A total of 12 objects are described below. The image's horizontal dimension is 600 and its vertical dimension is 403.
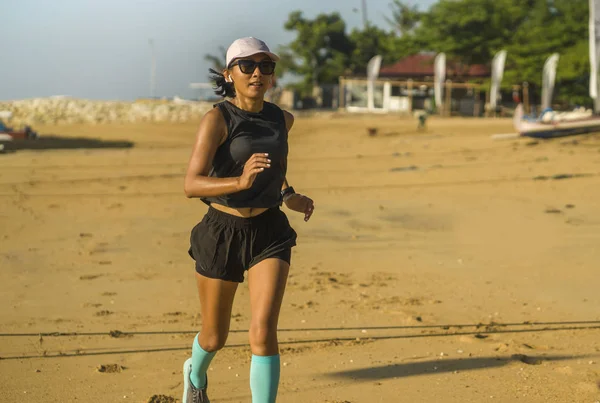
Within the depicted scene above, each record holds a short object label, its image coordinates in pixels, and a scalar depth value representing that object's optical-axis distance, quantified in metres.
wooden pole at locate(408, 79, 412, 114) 50.08
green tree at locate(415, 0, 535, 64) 50.38
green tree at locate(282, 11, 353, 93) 62.38
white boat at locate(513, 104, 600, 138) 21.78
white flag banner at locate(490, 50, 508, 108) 39.59
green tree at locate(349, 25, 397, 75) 63.41
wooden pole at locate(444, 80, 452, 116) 47.69
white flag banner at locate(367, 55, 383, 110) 48.44
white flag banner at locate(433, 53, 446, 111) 43.09
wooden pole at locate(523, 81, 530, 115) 44.72
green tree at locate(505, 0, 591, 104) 39.22
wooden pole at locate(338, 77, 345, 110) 54.01
